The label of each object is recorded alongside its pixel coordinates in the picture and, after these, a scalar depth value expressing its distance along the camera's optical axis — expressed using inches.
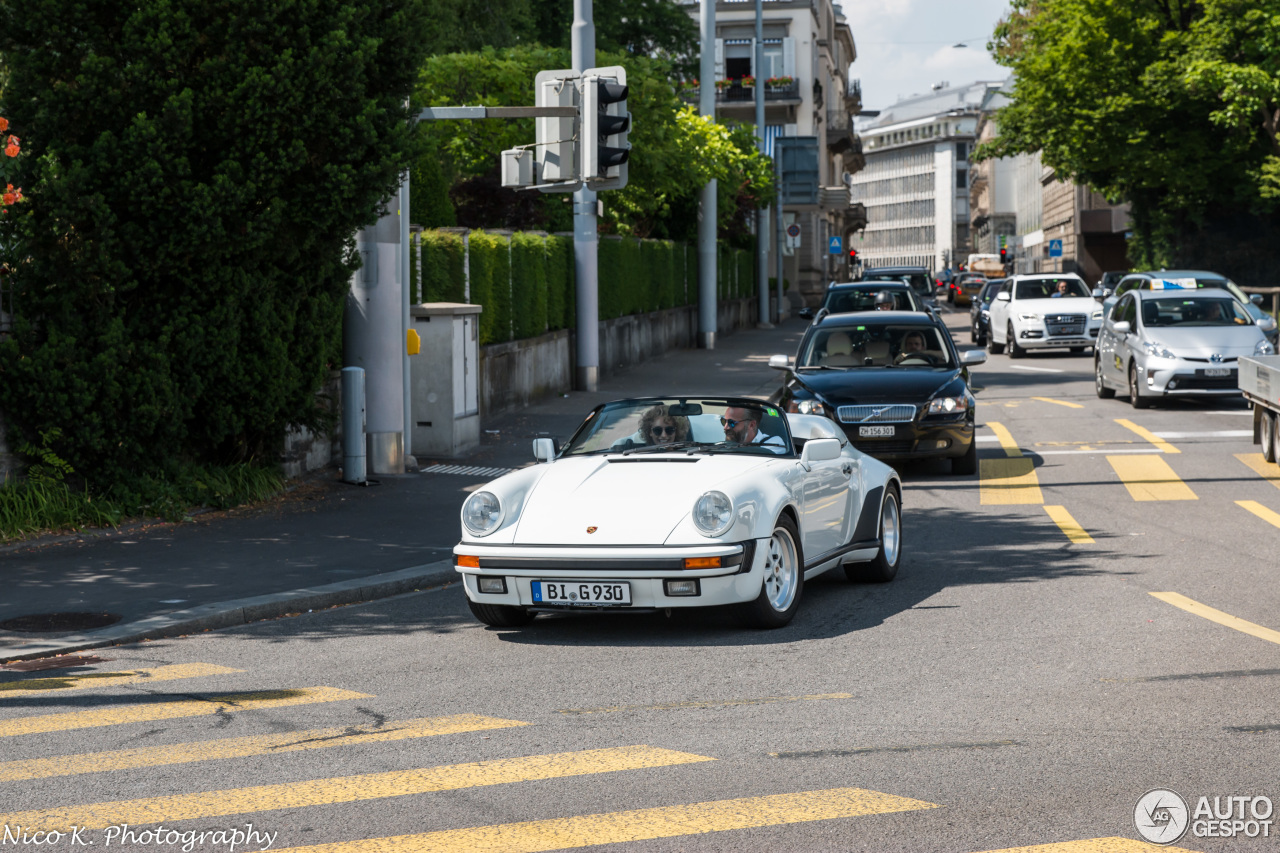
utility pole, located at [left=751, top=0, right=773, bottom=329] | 2017.7
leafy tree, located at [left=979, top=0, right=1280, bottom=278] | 1760.6
